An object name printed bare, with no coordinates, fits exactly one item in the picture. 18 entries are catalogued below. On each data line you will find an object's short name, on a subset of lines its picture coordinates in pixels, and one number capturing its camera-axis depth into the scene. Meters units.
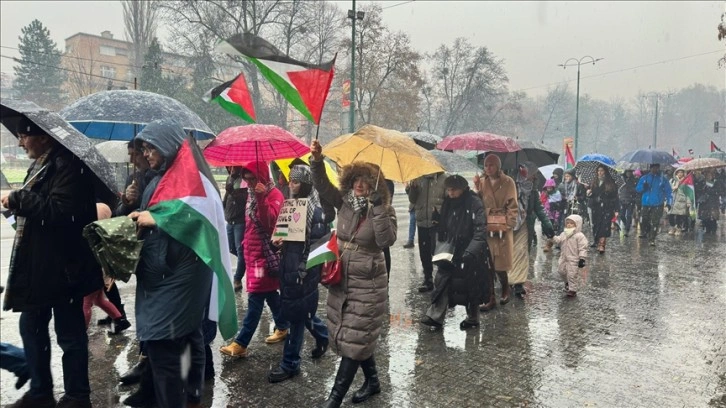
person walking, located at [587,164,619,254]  10.80
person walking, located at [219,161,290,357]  4.61
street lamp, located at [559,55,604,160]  39.25
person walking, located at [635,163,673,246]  12.21
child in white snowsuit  7.25
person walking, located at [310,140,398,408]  3.75
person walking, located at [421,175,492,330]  5.53
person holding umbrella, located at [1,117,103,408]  3.36
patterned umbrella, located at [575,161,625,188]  10.90
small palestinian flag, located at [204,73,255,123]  4.88
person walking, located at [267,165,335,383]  4.22
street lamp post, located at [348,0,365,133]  21.32
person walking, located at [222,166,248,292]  6.66
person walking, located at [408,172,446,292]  7.51
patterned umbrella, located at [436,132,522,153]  6.48
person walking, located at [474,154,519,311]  6.32
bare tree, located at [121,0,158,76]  39.41
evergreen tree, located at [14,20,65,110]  44.75
